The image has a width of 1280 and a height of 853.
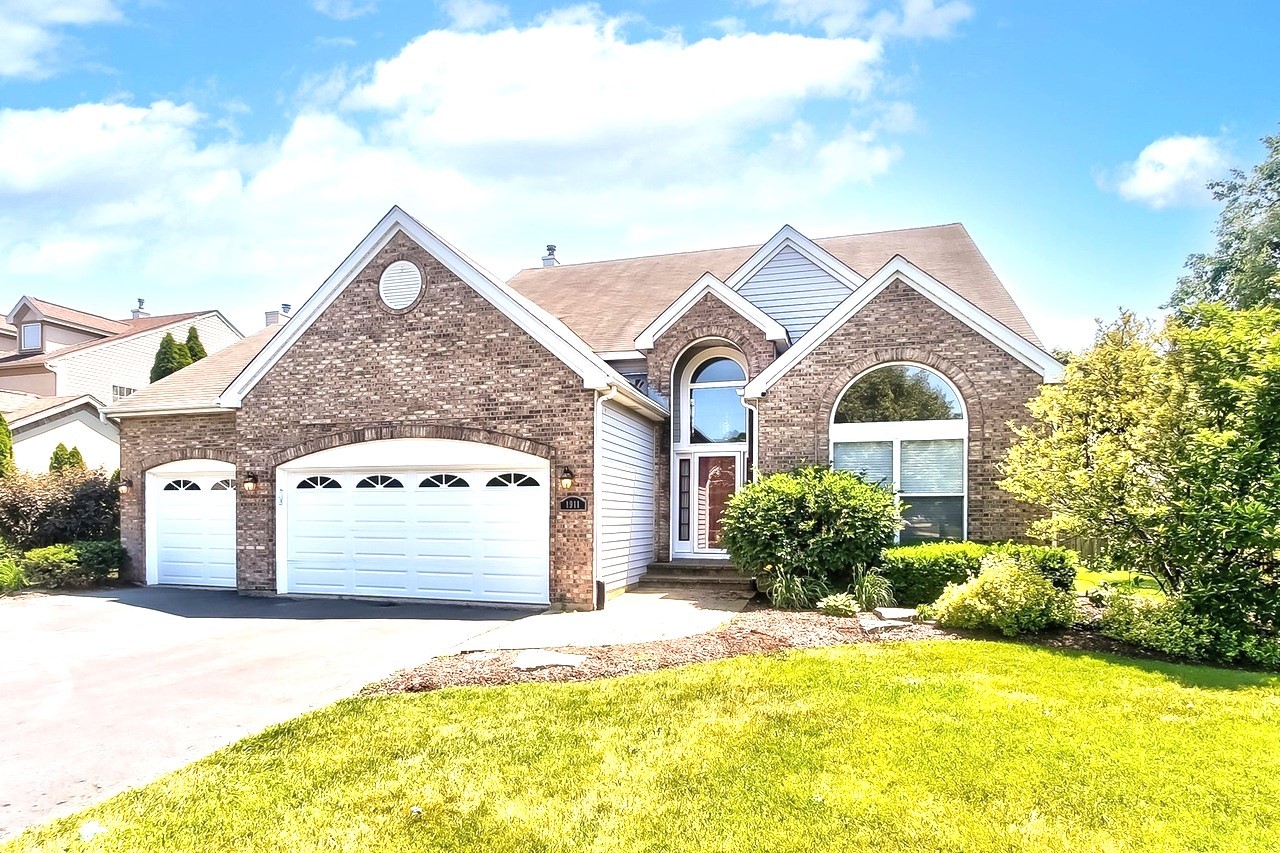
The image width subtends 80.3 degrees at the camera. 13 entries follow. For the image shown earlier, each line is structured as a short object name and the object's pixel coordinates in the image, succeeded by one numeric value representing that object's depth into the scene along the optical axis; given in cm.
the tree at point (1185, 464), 767
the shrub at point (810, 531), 1138
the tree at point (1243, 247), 2083
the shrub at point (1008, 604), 860
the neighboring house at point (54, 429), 2197
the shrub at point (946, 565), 1041
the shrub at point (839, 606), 1046
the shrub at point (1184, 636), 748
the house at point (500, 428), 1222
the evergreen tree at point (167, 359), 2681
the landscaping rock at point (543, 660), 757
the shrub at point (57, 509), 1631
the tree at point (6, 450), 1872
